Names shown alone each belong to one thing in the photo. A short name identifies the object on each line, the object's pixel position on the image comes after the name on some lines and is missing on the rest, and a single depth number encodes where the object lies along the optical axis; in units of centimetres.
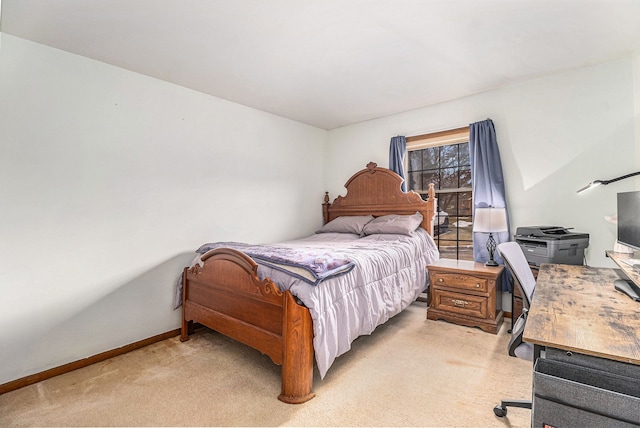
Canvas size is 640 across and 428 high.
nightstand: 295
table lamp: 304
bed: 197
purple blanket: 204
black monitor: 193
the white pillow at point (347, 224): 400
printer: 265
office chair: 163
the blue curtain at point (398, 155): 401
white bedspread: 201
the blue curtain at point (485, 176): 328
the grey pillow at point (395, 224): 355
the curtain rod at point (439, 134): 360
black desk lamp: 265
